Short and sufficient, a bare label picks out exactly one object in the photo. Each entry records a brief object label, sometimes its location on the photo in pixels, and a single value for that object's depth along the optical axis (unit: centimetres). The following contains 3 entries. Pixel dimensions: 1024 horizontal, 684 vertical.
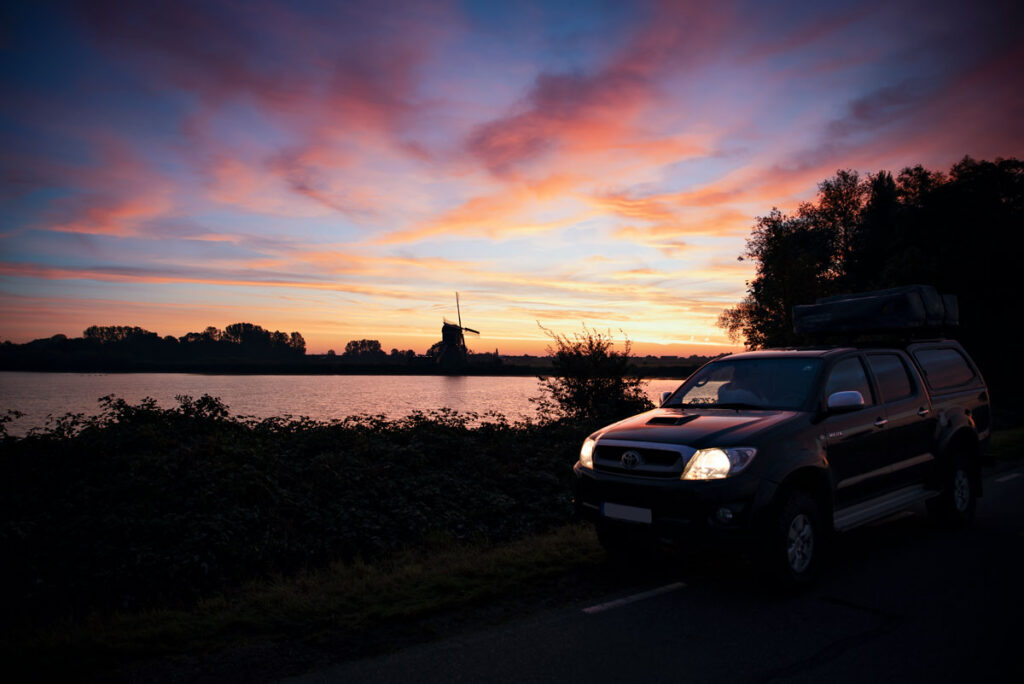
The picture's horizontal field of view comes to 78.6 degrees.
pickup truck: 518
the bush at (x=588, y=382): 1717
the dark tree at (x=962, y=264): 3603
